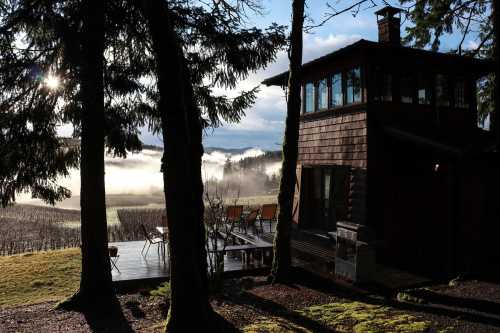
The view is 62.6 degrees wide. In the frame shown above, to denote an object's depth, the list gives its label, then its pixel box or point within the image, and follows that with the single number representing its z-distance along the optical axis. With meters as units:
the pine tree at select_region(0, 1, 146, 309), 8.75
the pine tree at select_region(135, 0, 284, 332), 6.20
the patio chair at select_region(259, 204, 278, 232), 14.85
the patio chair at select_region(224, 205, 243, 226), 14.01
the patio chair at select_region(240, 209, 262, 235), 15.19
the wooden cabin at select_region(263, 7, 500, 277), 11.34
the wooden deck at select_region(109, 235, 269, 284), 10.49
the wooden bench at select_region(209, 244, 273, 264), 11.21
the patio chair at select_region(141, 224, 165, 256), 12.71
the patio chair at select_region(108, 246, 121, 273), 10.41
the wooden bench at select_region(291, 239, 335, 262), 11.10
